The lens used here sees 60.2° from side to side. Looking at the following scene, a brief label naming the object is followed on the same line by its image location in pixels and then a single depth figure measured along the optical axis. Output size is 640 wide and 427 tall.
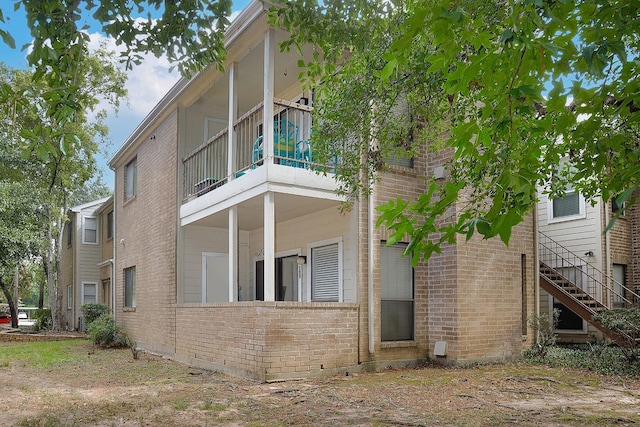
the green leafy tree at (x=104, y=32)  5.15
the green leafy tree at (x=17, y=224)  20.88
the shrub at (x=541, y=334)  11.19
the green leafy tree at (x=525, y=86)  2.34
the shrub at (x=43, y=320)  26.97
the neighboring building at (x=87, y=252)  24.69
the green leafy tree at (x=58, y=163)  21.83
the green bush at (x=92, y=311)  19.48
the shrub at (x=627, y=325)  10.28
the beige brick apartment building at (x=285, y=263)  9.41
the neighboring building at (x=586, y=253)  14.77
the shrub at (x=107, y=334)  15.63
